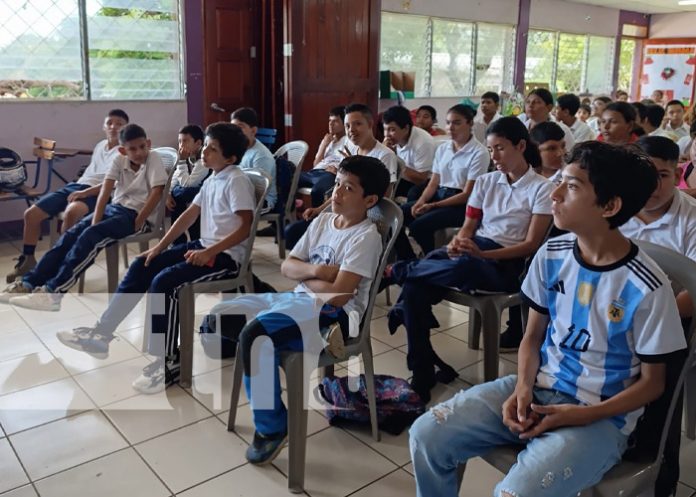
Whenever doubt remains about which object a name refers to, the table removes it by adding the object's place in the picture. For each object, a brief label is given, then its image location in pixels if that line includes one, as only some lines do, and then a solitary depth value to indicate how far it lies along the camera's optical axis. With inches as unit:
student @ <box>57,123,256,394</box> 95.0
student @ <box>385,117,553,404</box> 89.0
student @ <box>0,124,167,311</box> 124.4
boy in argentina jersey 48.0
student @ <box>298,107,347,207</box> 159.2
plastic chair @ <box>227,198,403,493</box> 69.5
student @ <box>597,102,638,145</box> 123.0
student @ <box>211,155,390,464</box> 71.9
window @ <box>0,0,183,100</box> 190.2
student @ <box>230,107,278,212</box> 153.6
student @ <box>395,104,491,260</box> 130.6
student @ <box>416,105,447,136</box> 202.2
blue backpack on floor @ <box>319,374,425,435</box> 83.4
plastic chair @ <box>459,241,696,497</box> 48.6
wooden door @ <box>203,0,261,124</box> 223.6
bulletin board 416.2
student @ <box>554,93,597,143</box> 176.1
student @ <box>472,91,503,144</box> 220.1
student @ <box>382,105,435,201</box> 155.9
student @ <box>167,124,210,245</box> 151.3
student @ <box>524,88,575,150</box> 172.9
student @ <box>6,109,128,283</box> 149.2
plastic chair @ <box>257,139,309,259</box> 160.4
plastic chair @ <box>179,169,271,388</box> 94.2
